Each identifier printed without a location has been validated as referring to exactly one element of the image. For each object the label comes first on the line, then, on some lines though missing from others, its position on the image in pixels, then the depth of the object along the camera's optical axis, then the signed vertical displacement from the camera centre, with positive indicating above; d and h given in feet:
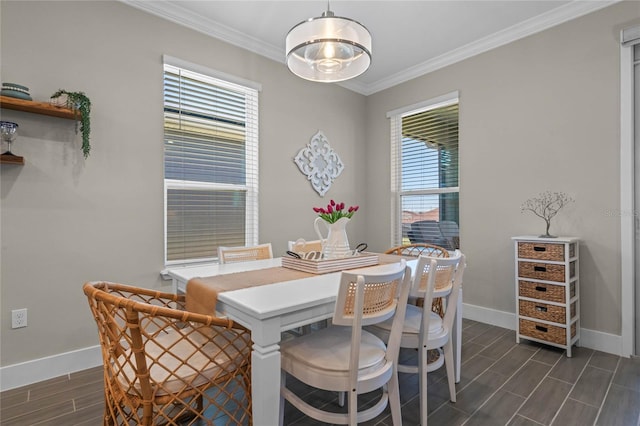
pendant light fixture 5.89 +3.28
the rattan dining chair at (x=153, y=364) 3.75 -2.02
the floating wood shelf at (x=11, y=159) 6.61 +1.12
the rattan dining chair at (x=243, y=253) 7.73 -1.03
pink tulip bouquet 6.82 -0.04
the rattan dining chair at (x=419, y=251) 8.39 -1.14
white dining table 3.96 -1.36
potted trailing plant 7.33 +2.41
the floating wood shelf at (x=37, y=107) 6.59 +2.25
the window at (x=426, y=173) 12.07 +1.54
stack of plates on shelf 6.63 +2.55
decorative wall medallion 12.41 +1.97
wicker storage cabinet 8.28 -2.12
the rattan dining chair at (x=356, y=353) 4.21 -2.08
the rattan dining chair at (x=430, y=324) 5.42 -2.11
